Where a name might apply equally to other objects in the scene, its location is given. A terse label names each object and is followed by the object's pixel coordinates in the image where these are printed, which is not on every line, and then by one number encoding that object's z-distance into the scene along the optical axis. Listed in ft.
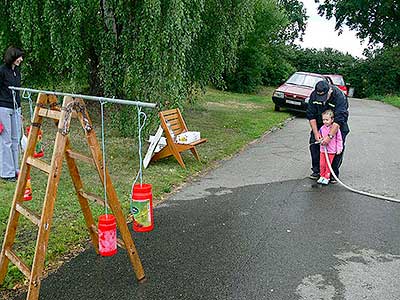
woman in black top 19.22
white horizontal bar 9.77
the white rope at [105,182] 10.89
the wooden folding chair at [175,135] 23.73
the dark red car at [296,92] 48.96
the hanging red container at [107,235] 10.55
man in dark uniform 20.81
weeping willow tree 25.55
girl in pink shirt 21.03
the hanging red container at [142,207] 11.16
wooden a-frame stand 9.93
